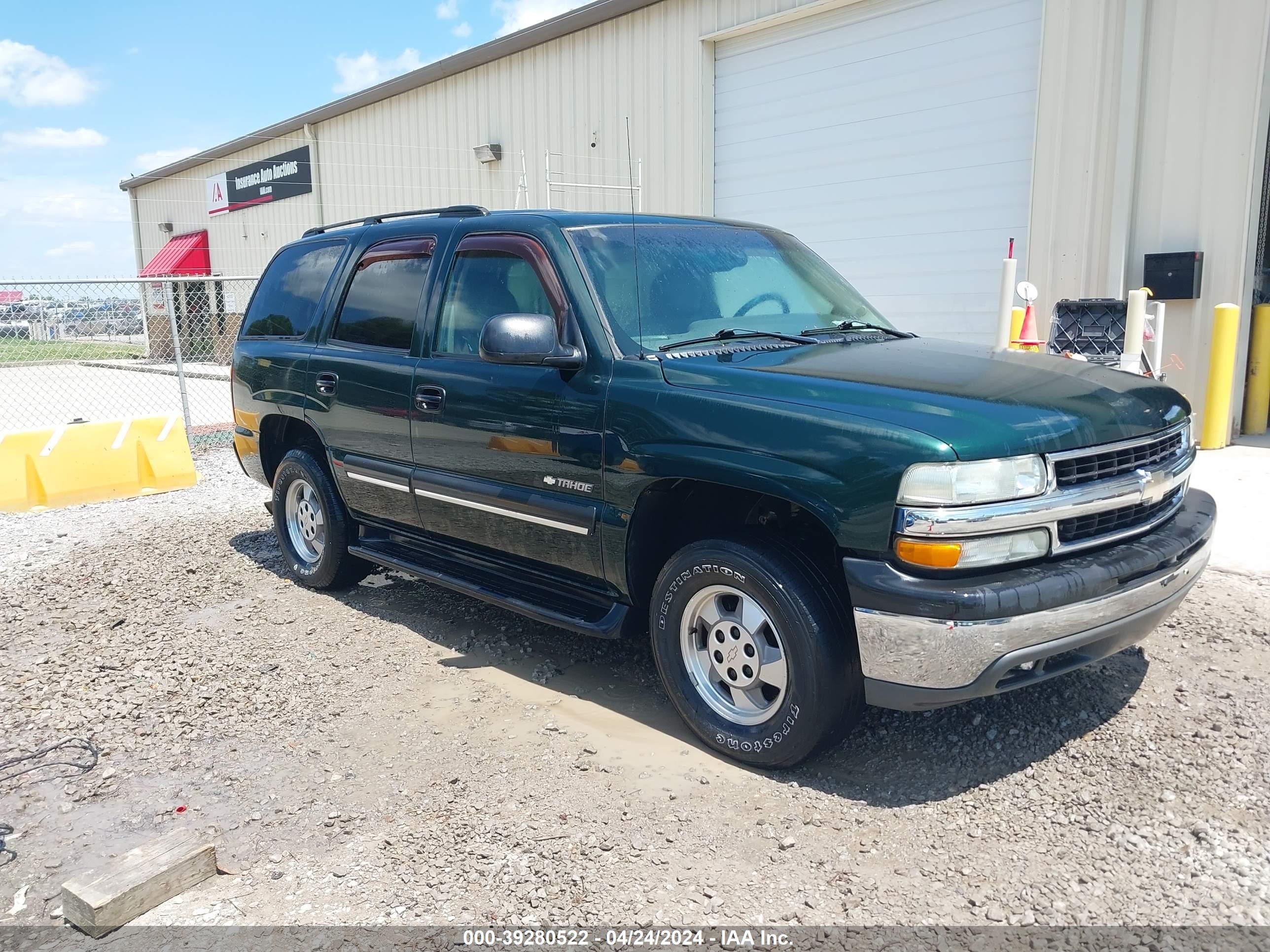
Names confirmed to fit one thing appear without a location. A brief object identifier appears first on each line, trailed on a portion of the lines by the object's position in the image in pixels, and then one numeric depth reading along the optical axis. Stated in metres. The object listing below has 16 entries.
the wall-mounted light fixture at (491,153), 15.59
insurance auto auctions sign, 21.34
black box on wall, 8.07
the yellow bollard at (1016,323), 8.57
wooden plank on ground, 2.71
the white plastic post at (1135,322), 7.40
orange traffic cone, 7.94
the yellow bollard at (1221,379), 8.01
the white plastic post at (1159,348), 8.00
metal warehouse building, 8.07
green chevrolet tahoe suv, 2.93
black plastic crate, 8.10
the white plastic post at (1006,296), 8.27
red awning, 26.64
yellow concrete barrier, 8.02
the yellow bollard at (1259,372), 8.95
